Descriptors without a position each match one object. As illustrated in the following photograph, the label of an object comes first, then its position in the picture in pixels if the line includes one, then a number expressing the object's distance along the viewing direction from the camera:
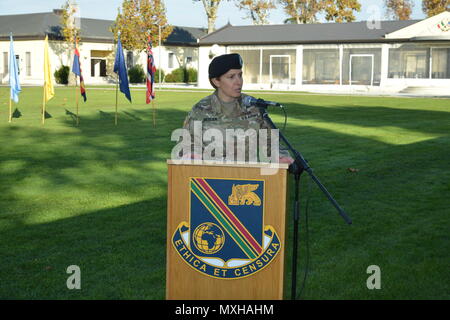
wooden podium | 4.27
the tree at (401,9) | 94.62
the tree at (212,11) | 70.62
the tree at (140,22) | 64.19
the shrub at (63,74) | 60.91
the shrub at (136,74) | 64.69
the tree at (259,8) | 78.75
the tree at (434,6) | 80.12
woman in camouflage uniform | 5.12
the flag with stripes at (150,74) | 20.91
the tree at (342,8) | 77.44
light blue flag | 20.61
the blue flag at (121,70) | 20.72
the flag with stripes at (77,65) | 21.20
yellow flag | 20.12
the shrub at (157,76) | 66.01
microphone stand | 4.48
